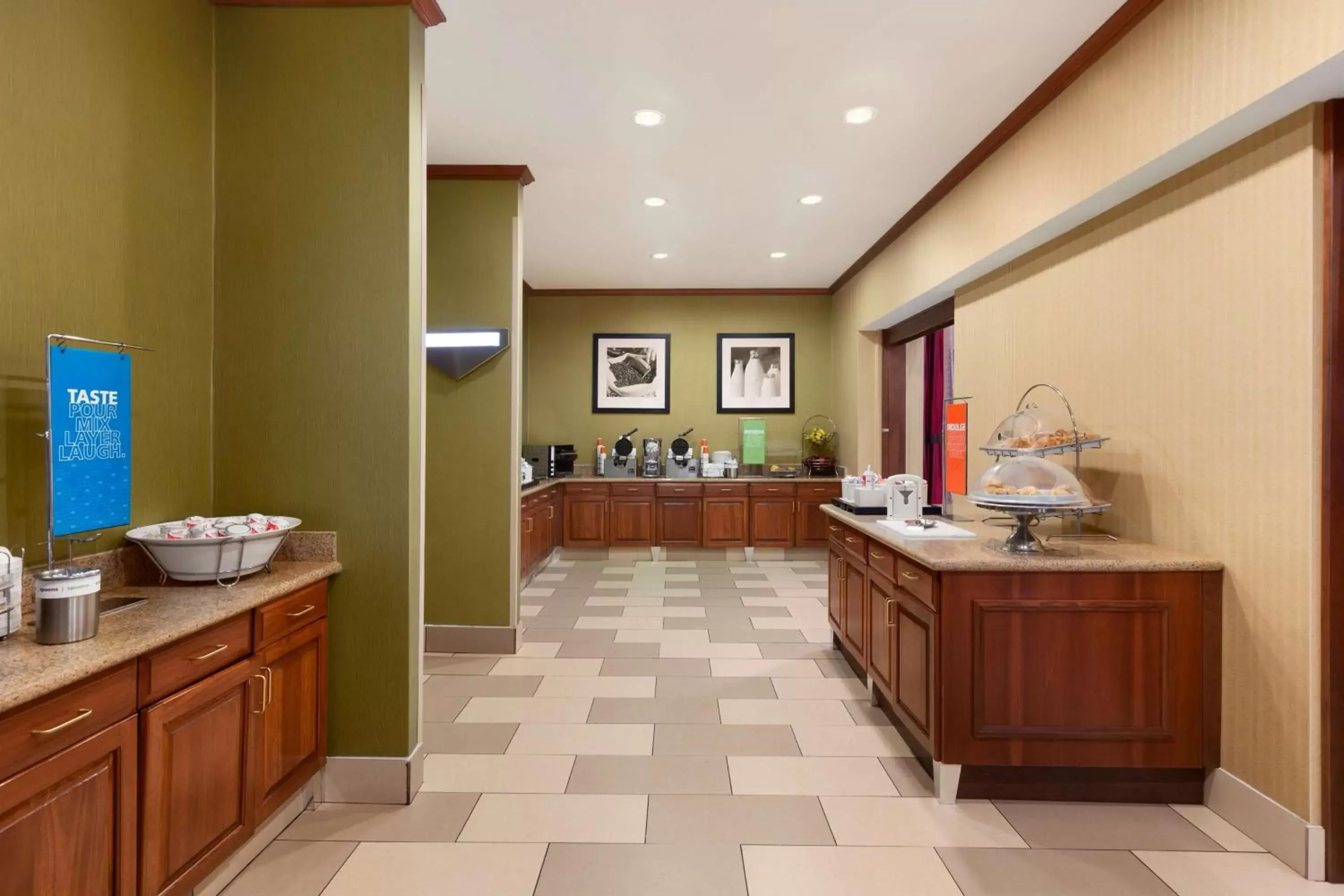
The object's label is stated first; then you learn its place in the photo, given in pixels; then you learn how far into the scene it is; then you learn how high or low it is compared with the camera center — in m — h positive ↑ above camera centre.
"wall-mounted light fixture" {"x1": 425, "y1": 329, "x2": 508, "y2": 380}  4.27 +0.63
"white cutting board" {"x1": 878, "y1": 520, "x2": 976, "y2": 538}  3.08 -0.35
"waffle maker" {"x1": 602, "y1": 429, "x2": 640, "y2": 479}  7.91 -0.16
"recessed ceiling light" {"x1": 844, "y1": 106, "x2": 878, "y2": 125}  3.61 +1.75
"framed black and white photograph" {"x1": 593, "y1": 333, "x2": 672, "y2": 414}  8.24 +0.91
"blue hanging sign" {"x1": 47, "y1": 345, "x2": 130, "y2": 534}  1.92 +0.03
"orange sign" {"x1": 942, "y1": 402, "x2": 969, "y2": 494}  4.76 +0.07
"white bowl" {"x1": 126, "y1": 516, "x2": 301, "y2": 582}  2.17 -0.32
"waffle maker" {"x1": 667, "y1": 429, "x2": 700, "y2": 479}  7.85 -0.16
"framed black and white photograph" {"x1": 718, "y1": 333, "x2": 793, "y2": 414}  8.22 +0.92
